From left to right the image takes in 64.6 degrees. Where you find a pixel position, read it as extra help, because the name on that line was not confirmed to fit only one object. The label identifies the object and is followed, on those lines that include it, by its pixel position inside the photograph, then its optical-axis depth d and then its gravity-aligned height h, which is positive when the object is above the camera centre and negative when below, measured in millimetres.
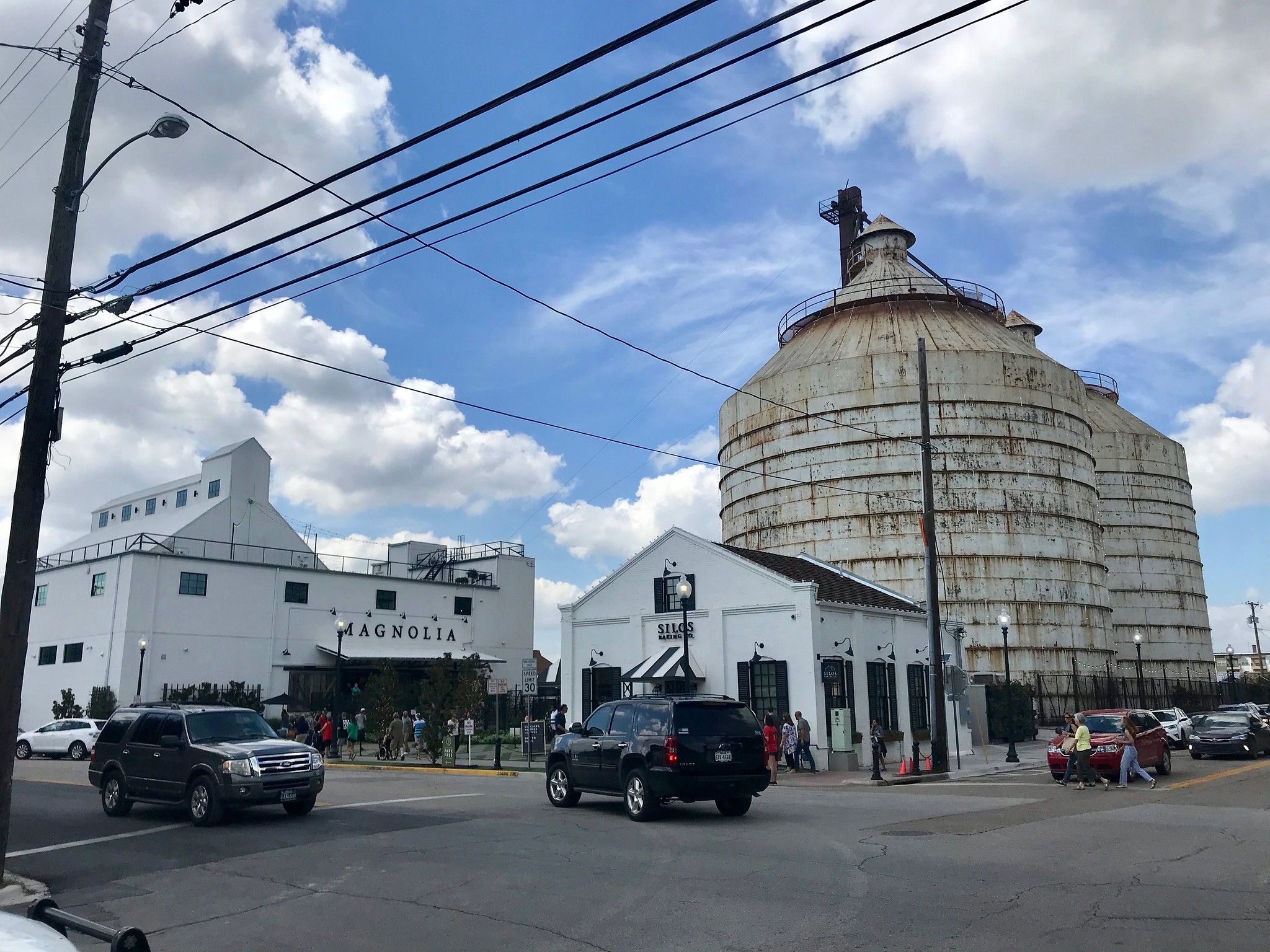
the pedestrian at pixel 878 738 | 25266 -1269
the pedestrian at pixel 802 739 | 27516 -1377
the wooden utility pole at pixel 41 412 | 11727 +3367
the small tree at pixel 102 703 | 42844 -496
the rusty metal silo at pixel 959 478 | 52406 +11088
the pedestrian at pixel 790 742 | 27609 -1462
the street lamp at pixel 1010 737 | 30984 -1583
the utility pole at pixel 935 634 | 26750 +1398
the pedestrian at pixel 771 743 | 24031 -1308
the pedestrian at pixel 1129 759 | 21578 -1553
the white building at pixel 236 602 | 45438 +4430
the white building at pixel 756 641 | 29188 +1446
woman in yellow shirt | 21484 -1467
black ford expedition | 15250 -1126
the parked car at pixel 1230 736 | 31500 -1567
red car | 23047 -1376
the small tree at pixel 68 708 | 44406 -720
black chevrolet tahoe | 15312 -1017
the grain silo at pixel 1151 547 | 70875 +9955
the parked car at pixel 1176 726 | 37688 -1495
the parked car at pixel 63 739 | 37250 -1757
